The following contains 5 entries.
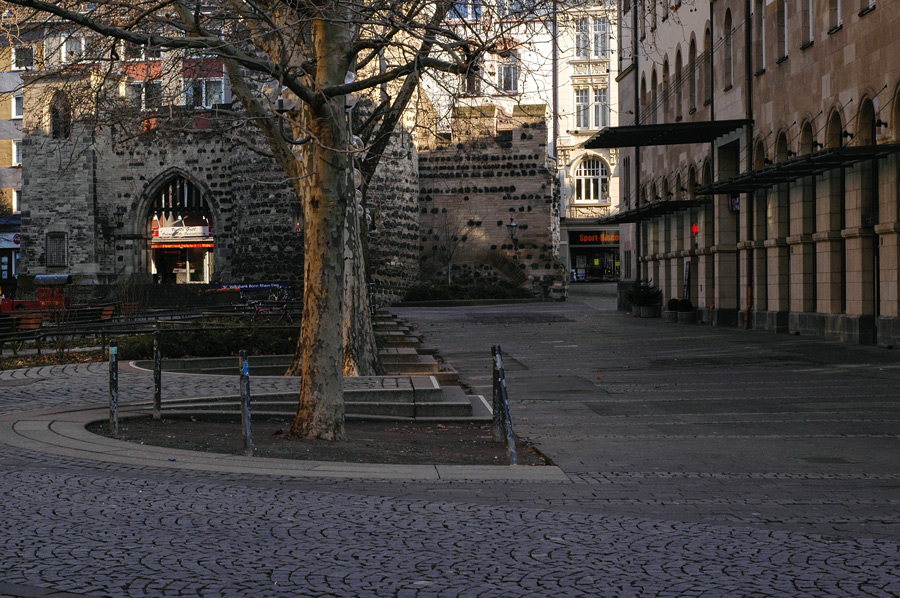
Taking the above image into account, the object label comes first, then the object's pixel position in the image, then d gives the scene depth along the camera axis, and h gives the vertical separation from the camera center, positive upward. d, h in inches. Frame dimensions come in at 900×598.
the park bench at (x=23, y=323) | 864.3 -29.7
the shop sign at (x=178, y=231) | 2210.9 +108.0
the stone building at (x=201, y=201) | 1887.3 +148.0
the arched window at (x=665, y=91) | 1613.4 +276.3
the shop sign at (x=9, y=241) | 2549.2 +106.7
